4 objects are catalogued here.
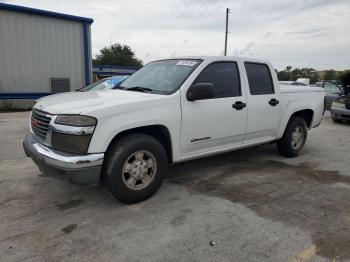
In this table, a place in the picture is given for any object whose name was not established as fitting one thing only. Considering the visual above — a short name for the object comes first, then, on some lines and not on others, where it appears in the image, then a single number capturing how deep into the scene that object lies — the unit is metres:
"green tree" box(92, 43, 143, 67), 55.94
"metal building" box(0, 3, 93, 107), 14.10
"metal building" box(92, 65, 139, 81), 25.83
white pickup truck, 3.45
